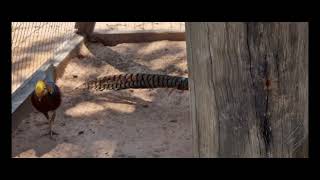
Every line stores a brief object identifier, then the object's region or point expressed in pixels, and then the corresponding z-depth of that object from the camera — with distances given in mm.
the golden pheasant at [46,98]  4461
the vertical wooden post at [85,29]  6770
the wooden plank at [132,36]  6920
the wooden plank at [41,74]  4727
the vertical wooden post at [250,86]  1414
